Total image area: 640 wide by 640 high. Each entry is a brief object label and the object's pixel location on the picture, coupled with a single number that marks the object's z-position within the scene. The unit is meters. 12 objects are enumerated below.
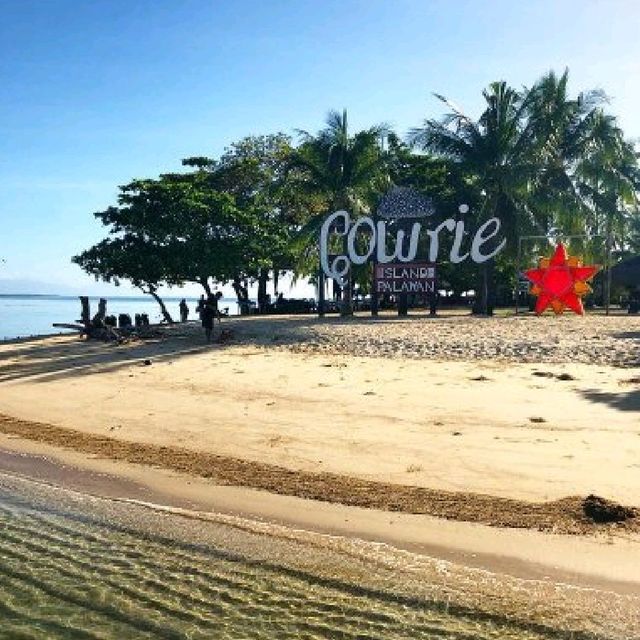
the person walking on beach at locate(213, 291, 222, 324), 26.63
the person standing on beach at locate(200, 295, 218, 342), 23.55
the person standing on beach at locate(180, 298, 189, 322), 40.16
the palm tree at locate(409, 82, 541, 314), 31.64
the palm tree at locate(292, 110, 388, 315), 30.62
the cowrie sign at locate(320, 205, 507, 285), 29.75
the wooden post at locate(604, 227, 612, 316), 33.49
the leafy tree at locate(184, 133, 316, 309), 44.75
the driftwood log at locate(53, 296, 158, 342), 26.16
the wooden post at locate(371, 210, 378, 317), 30.47
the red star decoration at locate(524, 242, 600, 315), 25.78
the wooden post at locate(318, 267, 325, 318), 31.48
